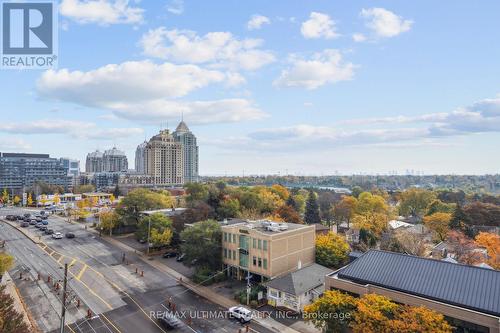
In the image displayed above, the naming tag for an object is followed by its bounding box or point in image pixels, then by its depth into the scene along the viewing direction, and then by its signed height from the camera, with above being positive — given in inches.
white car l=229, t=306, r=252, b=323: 1417.3 -645.2
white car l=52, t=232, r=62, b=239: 2928.4 -583.1
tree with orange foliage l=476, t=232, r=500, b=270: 1958.7 -541.2
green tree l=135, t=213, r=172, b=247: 2424.3 -444.6
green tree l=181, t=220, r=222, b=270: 1971.0 -466.0
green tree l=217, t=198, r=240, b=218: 2987.2 -364.8
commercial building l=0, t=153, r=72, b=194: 7152.6 -399.2
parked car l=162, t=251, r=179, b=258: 2418.6 -636.9
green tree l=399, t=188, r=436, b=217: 4982.8 -525.9
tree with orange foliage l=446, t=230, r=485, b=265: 2071.9 -565.9
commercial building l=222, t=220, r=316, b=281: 1820.9 -472.6
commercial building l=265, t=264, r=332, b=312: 1536.7 -593.2
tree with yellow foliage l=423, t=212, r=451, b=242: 3125.5 -546.0
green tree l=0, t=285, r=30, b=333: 957.2 -470.3
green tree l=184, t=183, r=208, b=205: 3697.8 -253.1
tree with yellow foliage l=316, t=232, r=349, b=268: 2086.6 -548.3
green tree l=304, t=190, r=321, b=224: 3703.2 -503.5
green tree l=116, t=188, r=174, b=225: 3129.9 -345.4
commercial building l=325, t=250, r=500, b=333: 1063.6 -442.0
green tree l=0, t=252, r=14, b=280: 1661.2 -476.2
